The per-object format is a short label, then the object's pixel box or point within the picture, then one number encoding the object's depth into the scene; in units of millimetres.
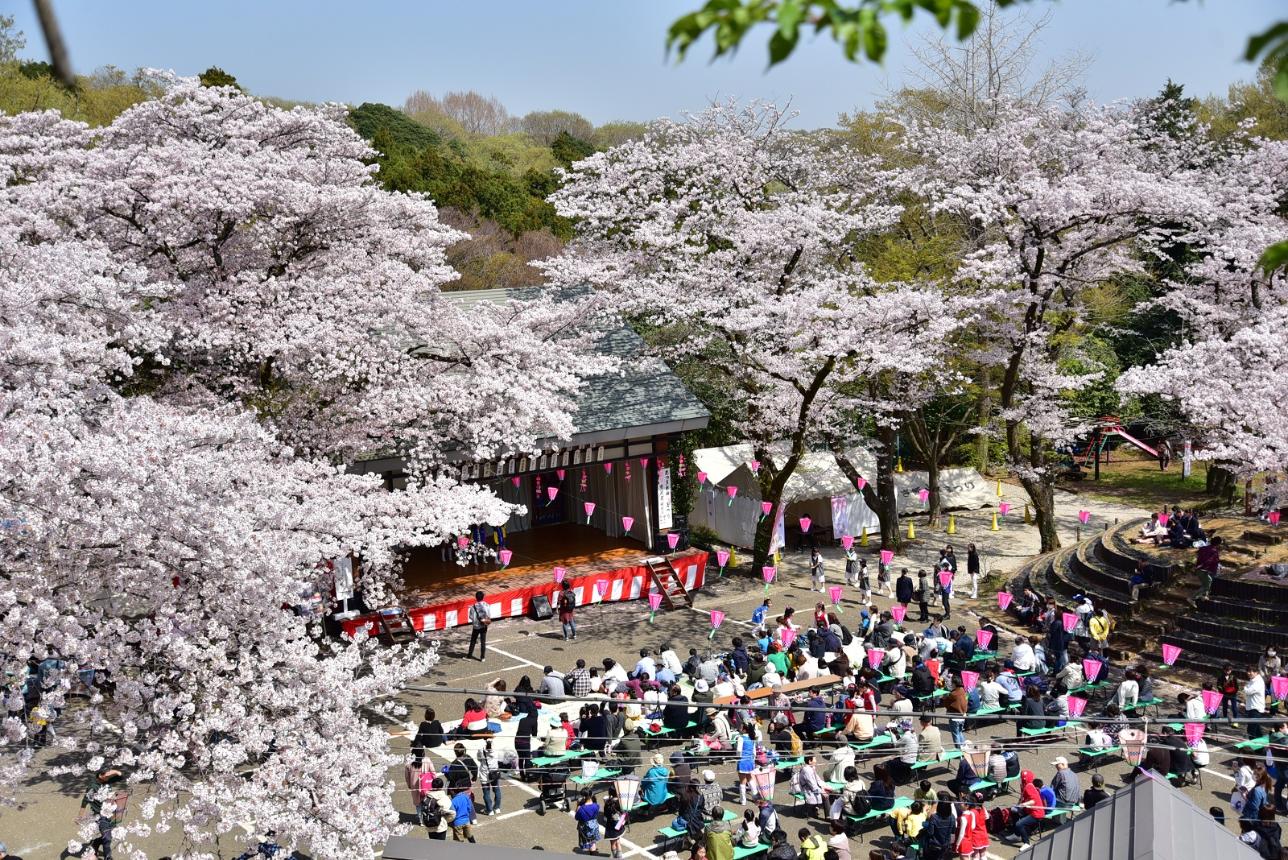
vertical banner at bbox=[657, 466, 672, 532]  27750
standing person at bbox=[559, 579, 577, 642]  23719
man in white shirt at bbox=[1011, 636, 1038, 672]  19219
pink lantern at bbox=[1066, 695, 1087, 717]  17781
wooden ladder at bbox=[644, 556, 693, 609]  26328
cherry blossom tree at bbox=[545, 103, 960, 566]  26172
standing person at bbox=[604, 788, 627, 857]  14930
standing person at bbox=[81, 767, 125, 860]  13492
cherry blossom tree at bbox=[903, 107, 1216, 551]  25891
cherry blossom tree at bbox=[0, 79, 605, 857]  12492
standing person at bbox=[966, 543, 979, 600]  26141
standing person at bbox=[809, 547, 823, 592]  26969
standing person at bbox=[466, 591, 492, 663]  22172
